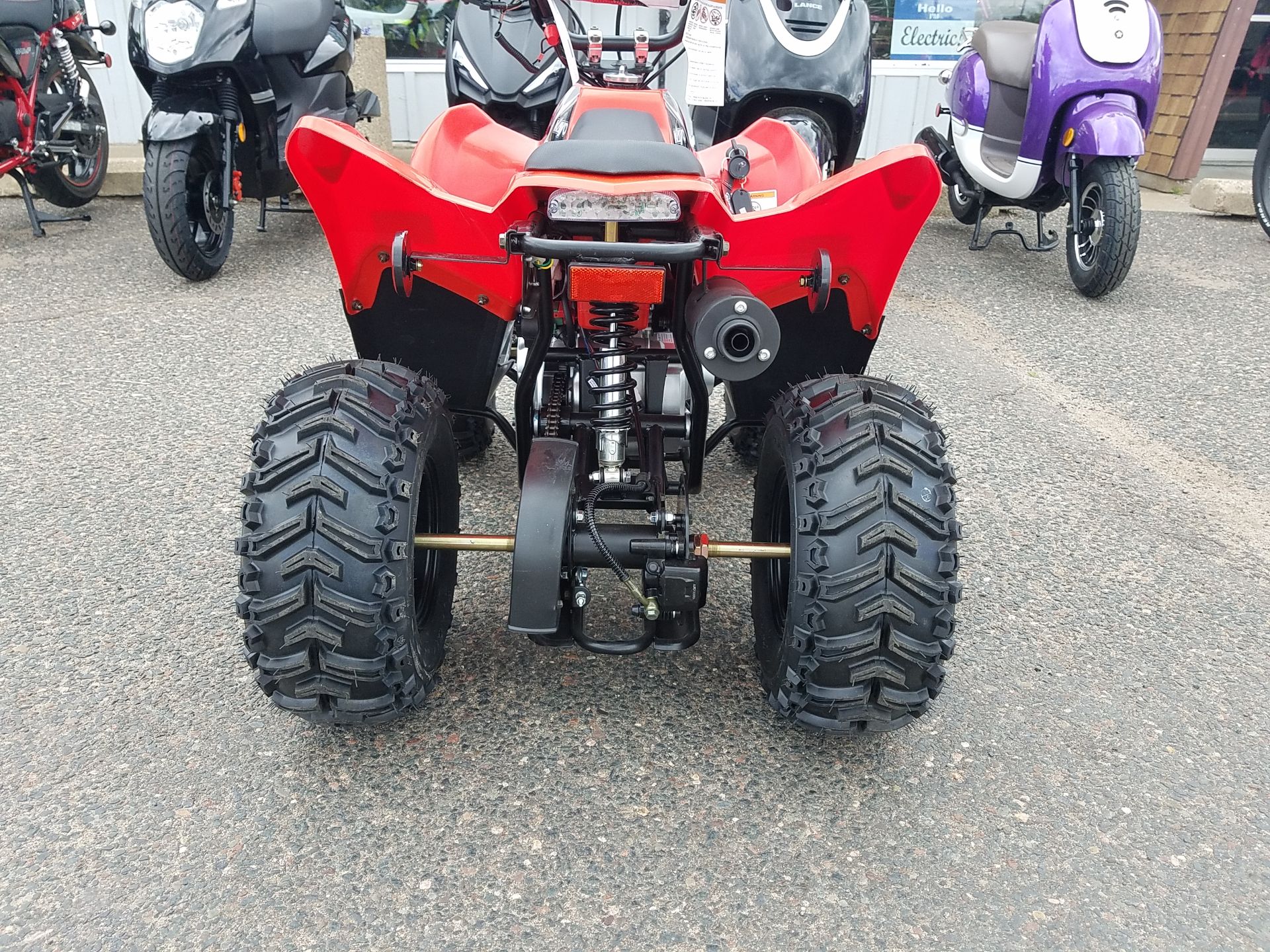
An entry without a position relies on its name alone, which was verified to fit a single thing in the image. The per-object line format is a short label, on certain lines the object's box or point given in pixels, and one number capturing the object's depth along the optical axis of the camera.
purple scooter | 5.33
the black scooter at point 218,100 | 4.98
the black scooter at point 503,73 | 5.22
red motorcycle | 5.79
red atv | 1.85
